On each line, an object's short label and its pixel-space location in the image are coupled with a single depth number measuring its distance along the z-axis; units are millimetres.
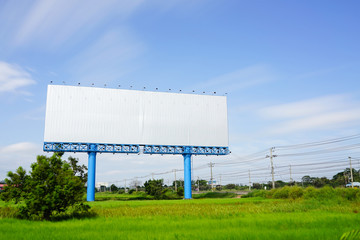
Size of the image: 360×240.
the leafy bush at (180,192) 63406
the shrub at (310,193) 32781
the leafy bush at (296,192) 37844
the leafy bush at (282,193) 40000
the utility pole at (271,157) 60650
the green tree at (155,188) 60625
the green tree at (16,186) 19234
